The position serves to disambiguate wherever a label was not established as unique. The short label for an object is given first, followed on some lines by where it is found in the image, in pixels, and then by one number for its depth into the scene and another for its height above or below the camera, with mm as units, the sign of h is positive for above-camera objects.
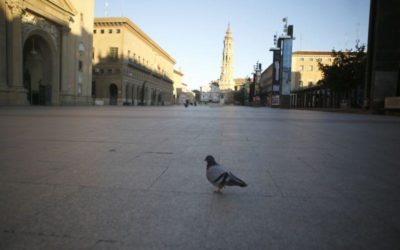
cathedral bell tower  190000 +19162
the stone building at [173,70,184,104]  151850 +6161
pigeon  3486 -795
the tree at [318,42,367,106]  43906 +4099
